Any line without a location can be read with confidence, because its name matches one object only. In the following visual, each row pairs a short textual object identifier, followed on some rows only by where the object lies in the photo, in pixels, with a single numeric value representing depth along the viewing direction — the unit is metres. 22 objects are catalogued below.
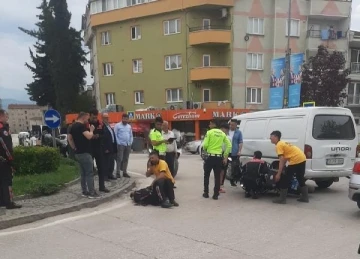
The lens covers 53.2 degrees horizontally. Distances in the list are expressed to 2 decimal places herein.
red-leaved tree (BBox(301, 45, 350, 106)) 28.45
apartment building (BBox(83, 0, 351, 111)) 31.30
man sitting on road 7.48
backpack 7.63
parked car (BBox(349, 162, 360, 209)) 6.61
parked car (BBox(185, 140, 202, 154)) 24.70
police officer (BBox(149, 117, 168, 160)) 9.73
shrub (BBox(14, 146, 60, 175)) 9.98
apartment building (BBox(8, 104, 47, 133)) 126.56
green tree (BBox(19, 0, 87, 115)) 40.53
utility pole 22.19
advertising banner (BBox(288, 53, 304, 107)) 21.69
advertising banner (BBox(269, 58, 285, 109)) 23.19
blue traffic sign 12.36
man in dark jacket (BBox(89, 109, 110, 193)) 8.44
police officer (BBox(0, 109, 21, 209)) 6.68
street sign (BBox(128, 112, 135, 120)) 31.94
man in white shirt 10.09
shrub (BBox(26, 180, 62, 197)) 7.91
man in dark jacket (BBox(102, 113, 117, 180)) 9.70
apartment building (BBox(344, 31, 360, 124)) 36.54
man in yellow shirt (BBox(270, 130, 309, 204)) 7.72
